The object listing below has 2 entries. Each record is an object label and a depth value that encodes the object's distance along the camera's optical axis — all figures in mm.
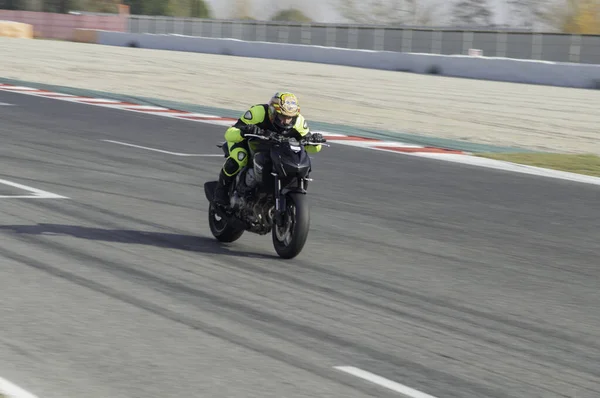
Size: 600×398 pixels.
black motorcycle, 17031
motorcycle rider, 17328
